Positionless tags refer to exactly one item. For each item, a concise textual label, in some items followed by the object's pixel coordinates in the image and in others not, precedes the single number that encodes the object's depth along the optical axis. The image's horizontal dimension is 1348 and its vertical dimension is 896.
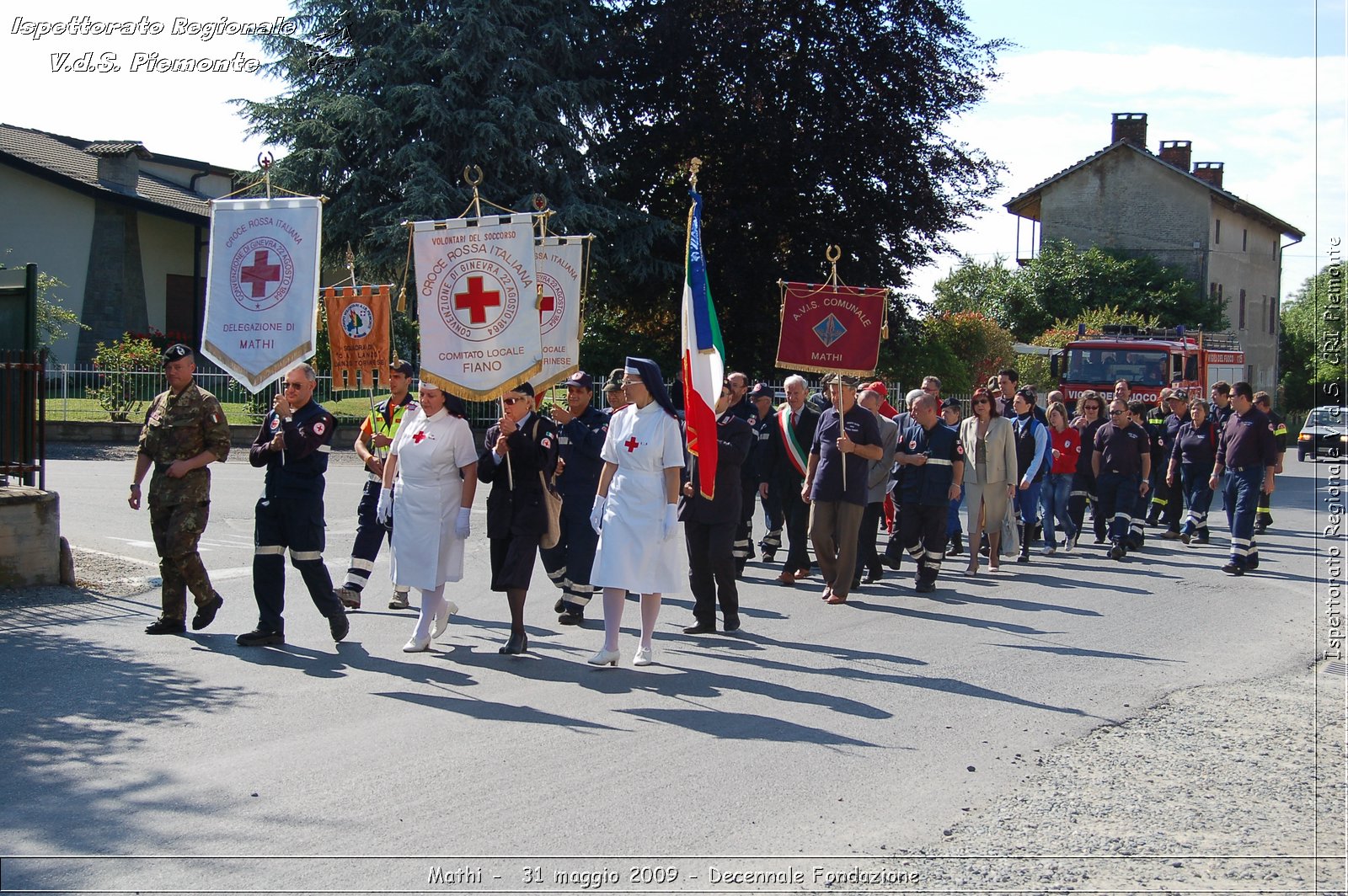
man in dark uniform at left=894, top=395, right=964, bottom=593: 11.80
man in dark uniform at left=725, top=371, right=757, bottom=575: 11.20
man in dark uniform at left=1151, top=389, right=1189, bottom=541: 16.81
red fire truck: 25.66
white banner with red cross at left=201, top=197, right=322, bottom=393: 9.39
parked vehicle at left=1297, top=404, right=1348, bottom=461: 27.34
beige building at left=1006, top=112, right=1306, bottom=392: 50.12
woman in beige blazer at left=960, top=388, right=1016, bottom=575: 12.89
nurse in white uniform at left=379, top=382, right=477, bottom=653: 8.40
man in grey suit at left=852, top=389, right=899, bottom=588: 12.02
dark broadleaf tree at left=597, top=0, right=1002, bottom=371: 27.83
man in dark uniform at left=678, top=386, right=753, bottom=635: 9.33
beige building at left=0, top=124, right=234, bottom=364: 35.16
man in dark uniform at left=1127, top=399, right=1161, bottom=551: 14.91
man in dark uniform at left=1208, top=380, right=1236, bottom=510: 16.00
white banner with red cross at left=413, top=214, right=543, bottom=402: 8.79
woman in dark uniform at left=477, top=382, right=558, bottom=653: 8.28
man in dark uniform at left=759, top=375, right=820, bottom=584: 12.16
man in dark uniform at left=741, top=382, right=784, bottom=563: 12.45
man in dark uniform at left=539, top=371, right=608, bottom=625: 9.67
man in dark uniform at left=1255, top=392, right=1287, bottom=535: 15.47
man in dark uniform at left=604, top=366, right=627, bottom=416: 9.87
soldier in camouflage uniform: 8.73
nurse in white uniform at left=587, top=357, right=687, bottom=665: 8.06
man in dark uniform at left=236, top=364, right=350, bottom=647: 8.47
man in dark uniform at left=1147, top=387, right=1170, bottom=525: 17.34
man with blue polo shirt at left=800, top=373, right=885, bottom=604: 10.56
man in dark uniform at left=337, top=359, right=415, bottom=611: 9.86
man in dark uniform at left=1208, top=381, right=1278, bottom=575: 12.89
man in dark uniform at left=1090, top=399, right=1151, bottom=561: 14.62
